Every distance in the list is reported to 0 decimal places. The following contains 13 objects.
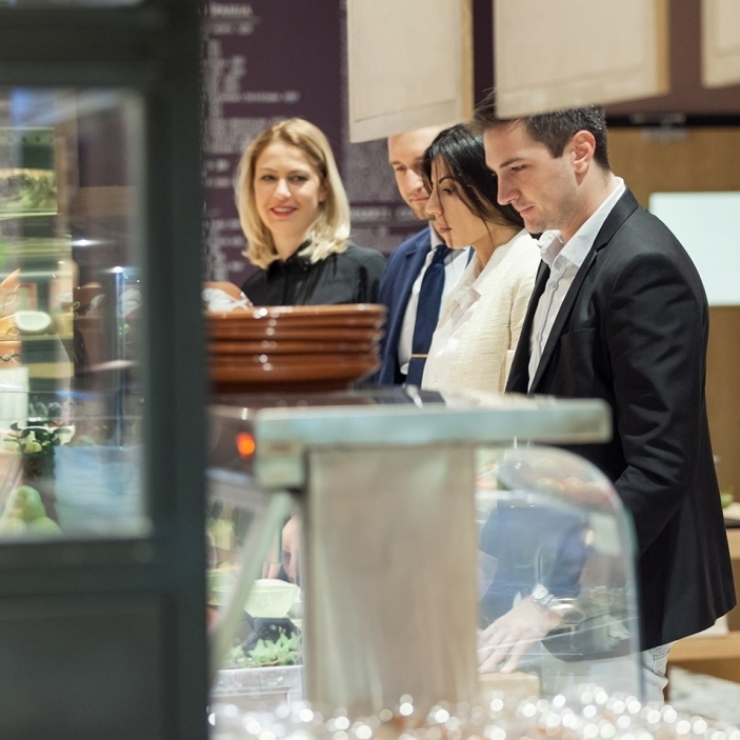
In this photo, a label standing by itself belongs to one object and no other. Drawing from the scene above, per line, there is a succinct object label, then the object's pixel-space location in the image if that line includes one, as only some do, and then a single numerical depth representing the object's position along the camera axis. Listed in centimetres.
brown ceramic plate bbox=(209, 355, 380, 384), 336
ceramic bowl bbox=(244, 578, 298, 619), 365
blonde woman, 534
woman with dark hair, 442
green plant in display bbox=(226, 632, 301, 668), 359
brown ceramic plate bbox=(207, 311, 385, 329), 335
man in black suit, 397
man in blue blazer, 490
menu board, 652
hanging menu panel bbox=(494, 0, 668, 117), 354
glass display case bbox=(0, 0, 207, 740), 275
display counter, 303
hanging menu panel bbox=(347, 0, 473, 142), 380
